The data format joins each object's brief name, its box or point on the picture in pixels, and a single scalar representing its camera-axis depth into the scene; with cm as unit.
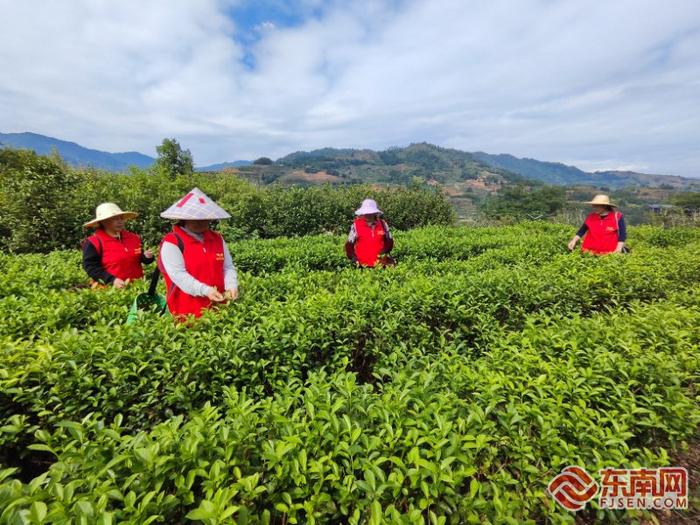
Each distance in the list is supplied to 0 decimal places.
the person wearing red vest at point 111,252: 418
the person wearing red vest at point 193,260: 318
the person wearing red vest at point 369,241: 570
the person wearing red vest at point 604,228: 605
